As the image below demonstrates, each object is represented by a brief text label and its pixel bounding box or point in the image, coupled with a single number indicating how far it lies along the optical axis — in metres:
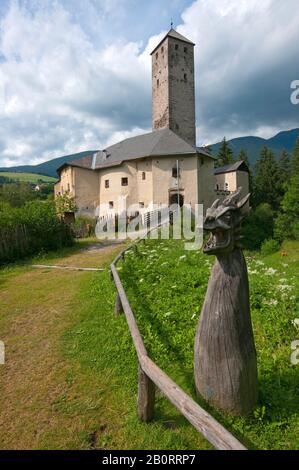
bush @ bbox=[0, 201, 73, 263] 14.64
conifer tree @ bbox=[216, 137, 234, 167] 55.06
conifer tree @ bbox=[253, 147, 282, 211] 49.41
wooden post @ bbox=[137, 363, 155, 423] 3.50
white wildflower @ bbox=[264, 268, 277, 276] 9.14
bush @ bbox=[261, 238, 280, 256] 33.56
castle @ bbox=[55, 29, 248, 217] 32.41
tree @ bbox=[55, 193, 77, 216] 31.79
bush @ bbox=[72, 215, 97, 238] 22.12
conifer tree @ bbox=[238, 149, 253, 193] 51.92
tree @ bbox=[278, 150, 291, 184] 51.00
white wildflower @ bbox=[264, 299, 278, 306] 6.06
